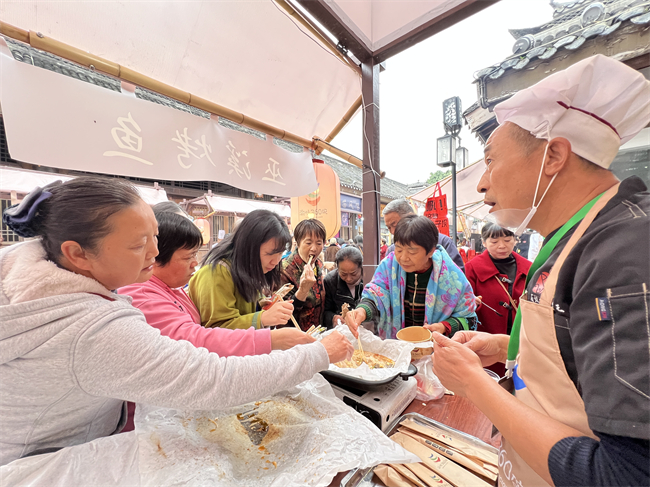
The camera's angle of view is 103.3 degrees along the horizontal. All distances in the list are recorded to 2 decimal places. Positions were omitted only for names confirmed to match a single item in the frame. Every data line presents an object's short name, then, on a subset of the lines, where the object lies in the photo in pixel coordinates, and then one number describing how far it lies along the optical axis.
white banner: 1.66
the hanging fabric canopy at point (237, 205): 9.14
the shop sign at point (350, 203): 12.49
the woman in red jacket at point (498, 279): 3.02
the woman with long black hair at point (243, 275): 1.84
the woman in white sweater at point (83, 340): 0.82
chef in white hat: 0.56
